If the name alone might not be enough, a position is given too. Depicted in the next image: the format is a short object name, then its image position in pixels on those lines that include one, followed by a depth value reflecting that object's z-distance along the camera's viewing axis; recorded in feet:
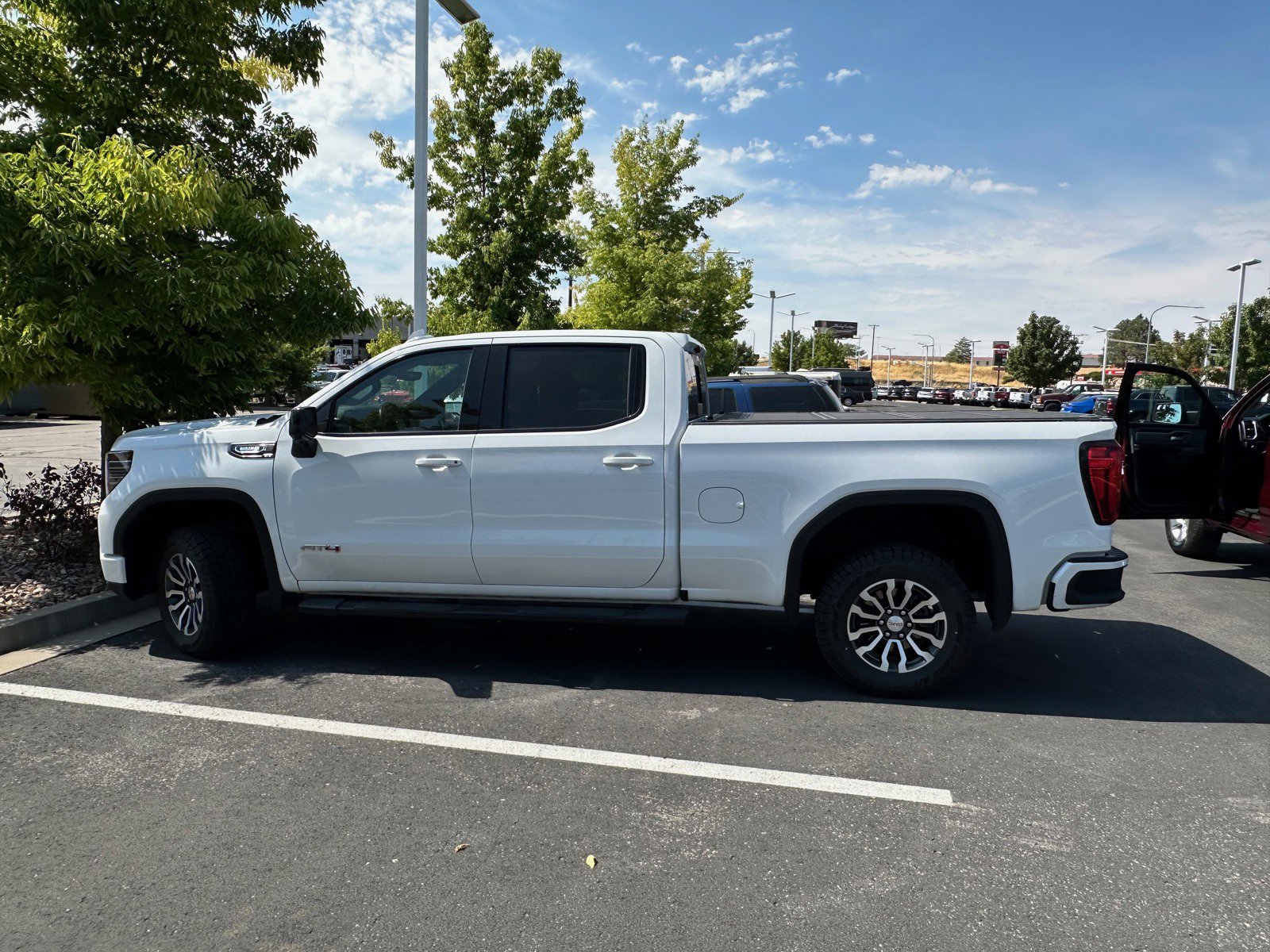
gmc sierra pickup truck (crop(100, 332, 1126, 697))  14.98
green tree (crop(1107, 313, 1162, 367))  454.81
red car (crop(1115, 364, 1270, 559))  23.79
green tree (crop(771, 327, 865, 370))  306.76
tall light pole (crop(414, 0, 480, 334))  34.71
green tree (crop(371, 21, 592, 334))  61.05
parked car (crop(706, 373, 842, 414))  34.91
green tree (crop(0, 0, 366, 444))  19.19
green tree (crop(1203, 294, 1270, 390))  140.67
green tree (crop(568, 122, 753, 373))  77.10
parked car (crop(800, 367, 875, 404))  150.30
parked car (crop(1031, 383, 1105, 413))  177.58
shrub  23.29
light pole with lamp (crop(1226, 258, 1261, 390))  140.26
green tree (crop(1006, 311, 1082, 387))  277.64
